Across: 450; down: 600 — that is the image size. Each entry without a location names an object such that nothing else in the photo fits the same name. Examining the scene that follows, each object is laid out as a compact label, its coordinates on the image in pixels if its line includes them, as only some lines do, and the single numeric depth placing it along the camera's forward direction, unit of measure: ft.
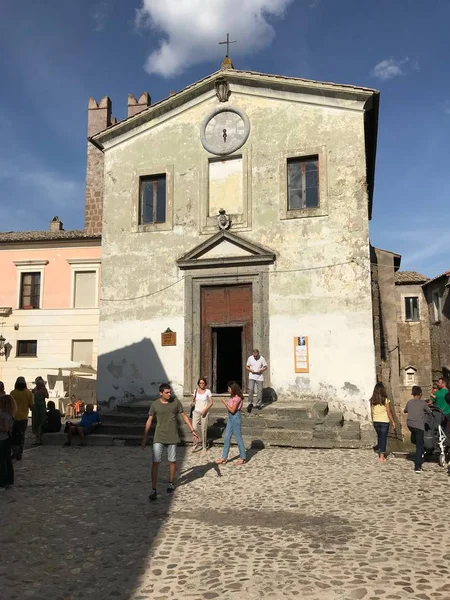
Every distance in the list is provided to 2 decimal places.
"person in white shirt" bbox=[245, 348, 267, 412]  40.57
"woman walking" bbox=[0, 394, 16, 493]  26.23
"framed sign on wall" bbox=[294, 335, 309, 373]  43.36
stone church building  43.45
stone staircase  35.94
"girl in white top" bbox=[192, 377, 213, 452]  34.68
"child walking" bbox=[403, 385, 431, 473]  29.12
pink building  75.87
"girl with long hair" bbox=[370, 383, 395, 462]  32.09
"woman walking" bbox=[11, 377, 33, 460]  33.91
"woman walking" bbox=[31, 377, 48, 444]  39.81
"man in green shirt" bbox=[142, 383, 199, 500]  24.34
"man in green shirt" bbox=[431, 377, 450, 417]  31.56
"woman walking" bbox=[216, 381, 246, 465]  31.27
